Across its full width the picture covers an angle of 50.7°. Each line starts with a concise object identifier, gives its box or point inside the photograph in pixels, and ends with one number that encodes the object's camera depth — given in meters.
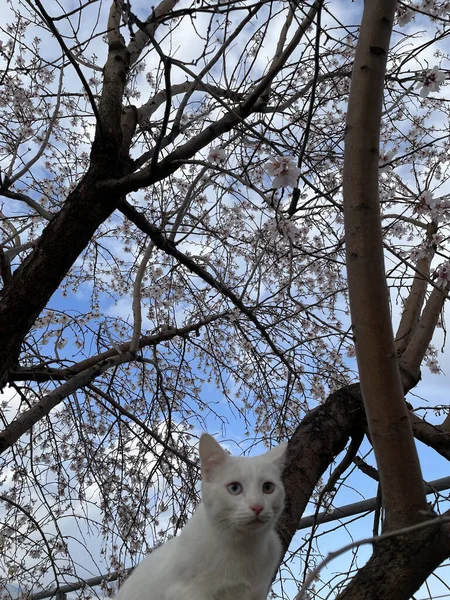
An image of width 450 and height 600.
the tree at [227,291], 0.42
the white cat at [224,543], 0.44
